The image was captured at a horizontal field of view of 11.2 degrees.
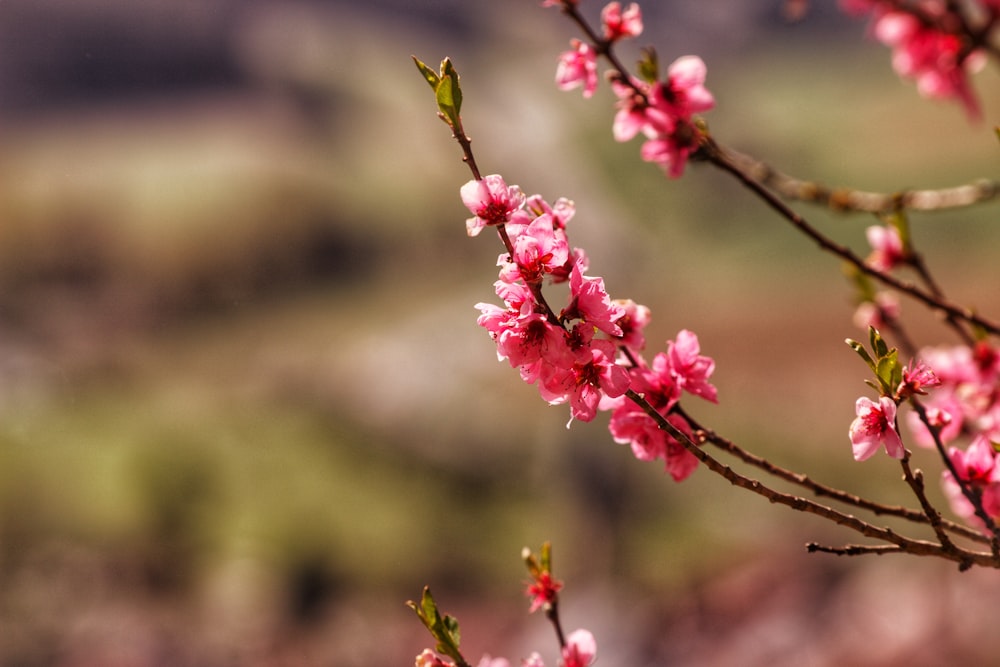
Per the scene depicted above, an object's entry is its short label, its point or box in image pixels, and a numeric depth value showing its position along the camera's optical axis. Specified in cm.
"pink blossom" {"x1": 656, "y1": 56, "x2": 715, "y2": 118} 229
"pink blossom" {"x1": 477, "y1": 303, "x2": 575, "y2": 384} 211
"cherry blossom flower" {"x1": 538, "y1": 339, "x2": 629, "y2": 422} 213
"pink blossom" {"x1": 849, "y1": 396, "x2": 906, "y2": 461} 215
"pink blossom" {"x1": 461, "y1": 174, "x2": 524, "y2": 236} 214
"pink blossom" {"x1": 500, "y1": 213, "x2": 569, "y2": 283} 211
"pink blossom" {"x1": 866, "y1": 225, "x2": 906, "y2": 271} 239
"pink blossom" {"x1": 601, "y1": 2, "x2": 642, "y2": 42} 228
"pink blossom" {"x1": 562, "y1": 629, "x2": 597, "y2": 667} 226
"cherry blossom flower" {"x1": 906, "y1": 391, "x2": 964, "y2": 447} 222
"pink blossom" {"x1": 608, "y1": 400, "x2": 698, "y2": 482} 218
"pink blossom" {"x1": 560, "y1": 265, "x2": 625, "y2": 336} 212
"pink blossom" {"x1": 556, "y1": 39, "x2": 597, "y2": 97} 229
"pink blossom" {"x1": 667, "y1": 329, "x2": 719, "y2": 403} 220
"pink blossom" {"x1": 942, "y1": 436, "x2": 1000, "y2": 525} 222
